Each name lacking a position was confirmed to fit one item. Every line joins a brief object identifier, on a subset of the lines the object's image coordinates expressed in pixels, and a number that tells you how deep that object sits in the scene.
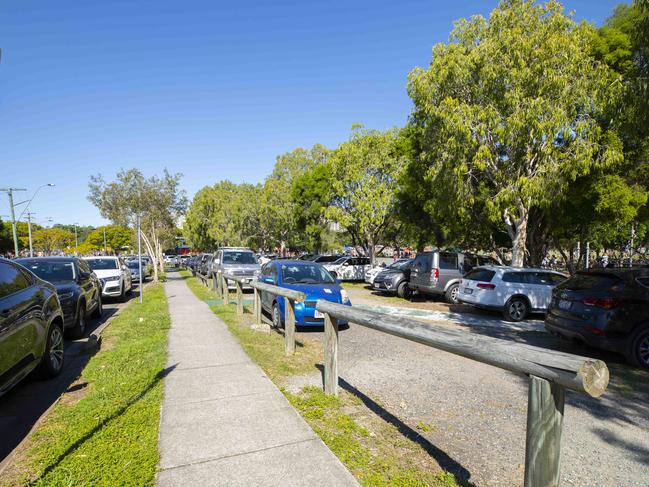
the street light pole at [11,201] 29.83
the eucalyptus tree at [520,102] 12.10
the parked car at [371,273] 20.17
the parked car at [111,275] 14.56
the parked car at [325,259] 25.09
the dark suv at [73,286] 8.00
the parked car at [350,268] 23.33
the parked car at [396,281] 16.72
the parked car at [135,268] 26.50
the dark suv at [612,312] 6.39
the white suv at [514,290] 10.93
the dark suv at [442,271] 14.37
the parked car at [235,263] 16.86
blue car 8.59
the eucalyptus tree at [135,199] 23.98
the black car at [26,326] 4.21
